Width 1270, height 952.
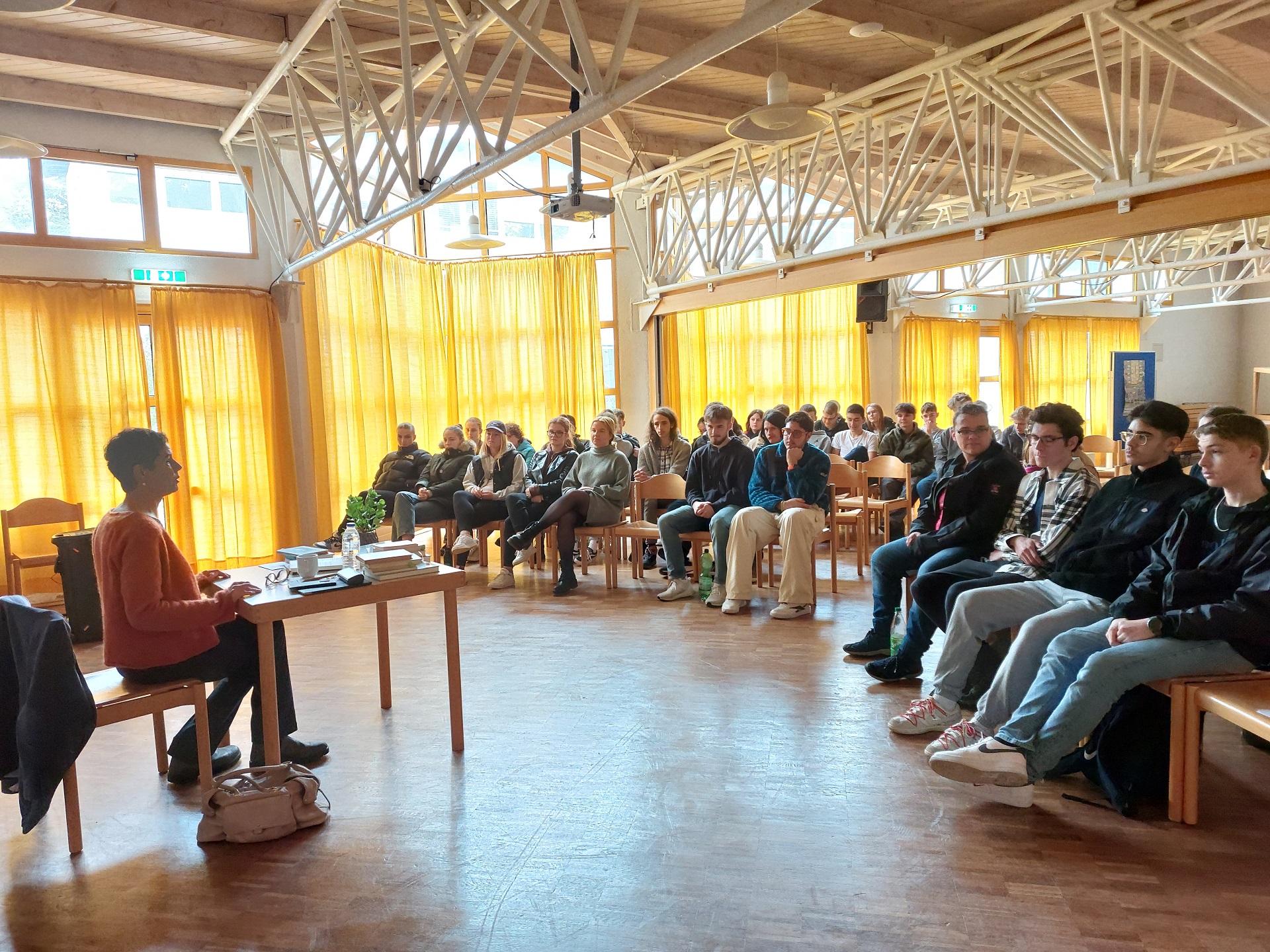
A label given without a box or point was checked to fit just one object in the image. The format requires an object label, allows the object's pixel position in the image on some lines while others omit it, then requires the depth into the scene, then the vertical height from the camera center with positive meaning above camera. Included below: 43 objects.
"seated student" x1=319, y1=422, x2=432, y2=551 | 7.67 -0.42
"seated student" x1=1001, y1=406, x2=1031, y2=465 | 7.99 -0.37
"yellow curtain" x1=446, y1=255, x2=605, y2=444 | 10.50 +0.97
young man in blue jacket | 5.46 -0.72
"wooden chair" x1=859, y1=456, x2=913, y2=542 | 6.67 -0.57
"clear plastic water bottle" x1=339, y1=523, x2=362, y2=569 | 3.55 -0.52
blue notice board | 14.48 +0.23
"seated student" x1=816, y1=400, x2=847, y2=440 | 9.85 -0.19
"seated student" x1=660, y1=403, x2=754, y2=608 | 5.91 -0.63
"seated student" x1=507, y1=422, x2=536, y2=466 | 8.00 -0.24
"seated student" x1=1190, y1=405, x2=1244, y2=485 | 2.90 -0.08
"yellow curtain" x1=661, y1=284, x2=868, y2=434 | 11.71 +0.76
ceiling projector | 5.21 +1.30
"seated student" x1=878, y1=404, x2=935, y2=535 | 7.85 -0.44
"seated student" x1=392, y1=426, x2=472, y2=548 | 6.91 -0.59
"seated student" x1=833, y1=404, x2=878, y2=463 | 8.45 -0.39
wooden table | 2.99 -0.66
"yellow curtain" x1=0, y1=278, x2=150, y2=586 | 6.57 +0.39
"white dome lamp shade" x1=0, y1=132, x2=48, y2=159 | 5.04 +1.76
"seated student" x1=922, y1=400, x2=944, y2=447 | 8.97 -0.18
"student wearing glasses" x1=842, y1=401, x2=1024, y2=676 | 4.06 -0.50
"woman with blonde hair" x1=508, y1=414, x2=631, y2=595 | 6.58 -0.67
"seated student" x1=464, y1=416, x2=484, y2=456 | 8.18 -0.10
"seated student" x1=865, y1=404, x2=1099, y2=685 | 3.59 -0.58
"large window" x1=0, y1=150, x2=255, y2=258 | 6.68 +1.92
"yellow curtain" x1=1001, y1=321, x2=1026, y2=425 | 14.48 +0.48
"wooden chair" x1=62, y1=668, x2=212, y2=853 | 2.76 -0.90
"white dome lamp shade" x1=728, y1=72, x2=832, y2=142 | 4.90 +1.70
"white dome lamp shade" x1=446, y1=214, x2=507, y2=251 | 7.80 +1.64
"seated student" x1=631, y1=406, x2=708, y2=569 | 6.91 -0.33
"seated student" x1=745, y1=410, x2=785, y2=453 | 6.07 -0.14
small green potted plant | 3.71 -0.38
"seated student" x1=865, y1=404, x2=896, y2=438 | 8.84 -0.17
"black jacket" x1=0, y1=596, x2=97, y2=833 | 2.56 -0.84
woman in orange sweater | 2.83 -0.55
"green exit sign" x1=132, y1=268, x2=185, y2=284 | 7.16 +1.33
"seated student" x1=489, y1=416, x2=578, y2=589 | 6.86 -0.58
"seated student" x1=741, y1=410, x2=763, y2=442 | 9.23 -0.19
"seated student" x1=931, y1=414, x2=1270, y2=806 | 2.74 -0.82
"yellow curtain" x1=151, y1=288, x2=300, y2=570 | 7.30 +0.06
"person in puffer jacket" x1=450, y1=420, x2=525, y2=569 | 7.08 -0.55
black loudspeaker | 10.84 +1.24
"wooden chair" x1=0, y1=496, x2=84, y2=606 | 6.14 -0.61
